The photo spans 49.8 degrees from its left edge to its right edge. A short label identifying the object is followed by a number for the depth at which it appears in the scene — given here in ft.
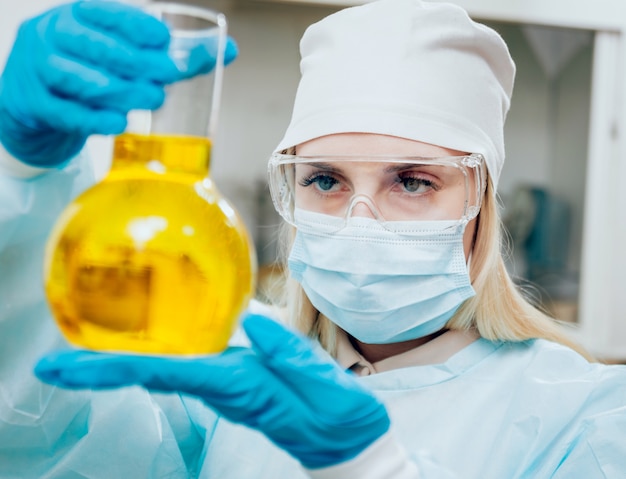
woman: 3.72
